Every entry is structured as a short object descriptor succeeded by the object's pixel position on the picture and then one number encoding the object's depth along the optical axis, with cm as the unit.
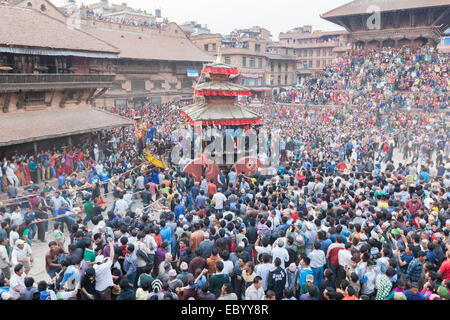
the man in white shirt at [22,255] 734
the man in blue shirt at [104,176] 1436
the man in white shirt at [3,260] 735
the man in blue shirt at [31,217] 965
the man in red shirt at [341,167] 1525
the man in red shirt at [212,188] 1220
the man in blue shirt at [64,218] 1056
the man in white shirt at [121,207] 1000
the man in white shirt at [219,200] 1059
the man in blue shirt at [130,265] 680
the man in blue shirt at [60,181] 1408
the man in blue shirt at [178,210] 985
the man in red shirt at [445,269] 621
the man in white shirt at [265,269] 636
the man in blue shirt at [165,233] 786
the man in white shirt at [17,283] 584
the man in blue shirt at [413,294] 544
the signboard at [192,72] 3878
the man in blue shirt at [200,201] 1062
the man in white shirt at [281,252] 684
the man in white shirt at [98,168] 1533
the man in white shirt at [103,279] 609
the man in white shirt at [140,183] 1362
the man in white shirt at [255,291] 561
